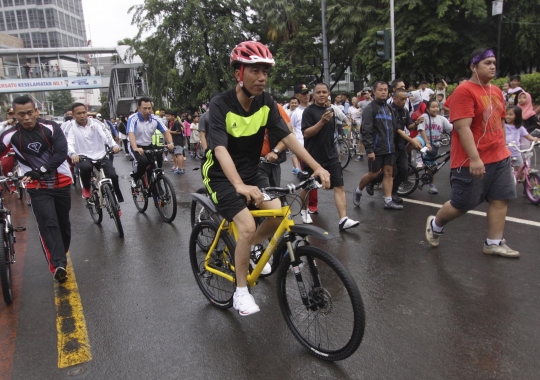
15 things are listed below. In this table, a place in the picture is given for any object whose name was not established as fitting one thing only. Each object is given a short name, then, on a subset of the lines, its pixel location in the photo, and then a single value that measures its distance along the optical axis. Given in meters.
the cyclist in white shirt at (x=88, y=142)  6.71
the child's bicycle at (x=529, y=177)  6.59
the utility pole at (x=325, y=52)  18.19
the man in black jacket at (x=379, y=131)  6.55
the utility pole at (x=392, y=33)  15.65
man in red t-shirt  4.34
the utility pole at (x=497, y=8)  19.78
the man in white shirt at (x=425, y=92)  14.82
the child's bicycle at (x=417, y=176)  7.56
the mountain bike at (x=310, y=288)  2.81
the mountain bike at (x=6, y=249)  4.13
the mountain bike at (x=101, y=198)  6.37
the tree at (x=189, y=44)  29.11
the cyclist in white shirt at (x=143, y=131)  7.31
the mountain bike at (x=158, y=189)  7.07
